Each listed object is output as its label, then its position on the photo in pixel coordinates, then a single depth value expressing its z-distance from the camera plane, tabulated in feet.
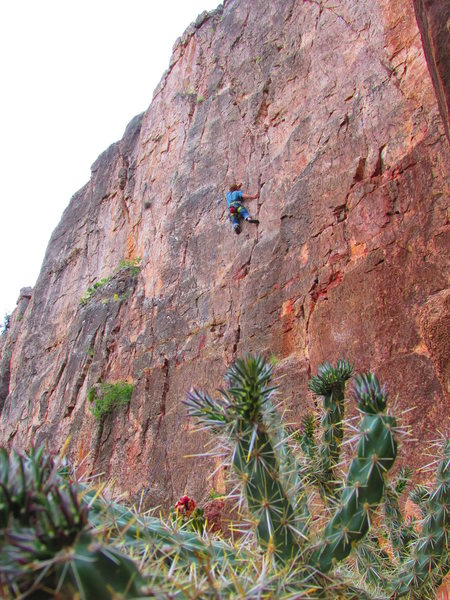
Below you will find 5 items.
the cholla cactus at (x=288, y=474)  8.28
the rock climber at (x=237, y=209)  37.11
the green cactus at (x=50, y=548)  4.47
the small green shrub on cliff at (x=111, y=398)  40.47
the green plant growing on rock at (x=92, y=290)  54.77
